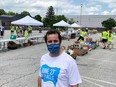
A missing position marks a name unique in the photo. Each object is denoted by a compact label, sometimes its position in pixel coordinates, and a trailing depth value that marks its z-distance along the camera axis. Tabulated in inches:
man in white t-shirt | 46.9
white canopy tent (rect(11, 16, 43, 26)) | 388.9
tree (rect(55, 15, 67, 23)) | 1778.0
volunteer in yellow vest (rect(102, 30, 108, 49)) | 337.3
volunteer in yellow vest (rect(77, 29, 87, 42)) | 364.4
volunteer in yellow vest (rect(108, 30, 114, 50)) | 336.5
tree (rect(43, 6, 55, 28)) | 1817.9
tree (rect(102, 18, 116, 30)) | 1797.8
